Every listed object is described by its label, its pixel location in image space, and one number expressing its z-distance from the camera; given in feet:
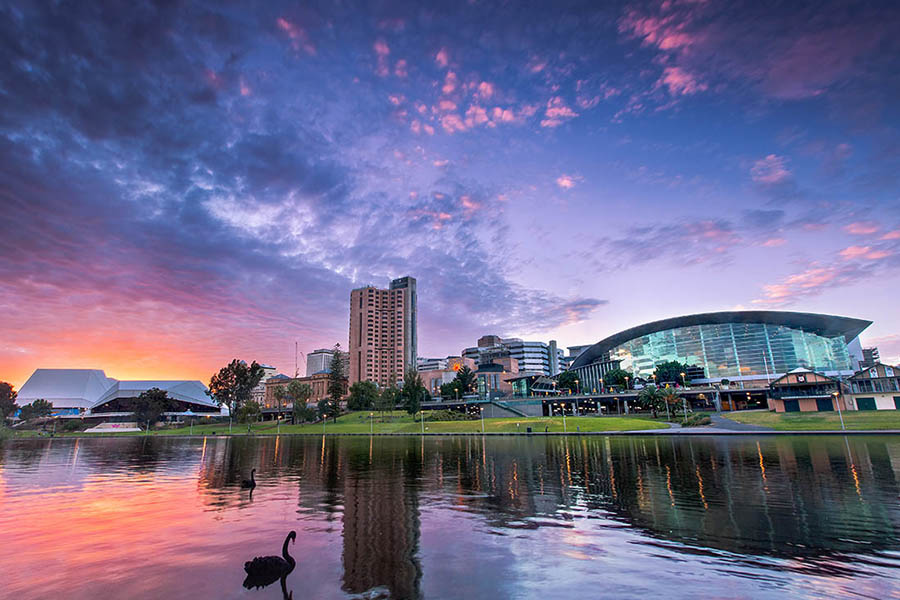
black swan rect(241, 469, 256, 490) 94.44
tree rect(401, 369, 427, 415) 442.91
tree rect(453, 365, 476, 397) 567.59
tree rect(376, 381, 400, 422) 490.49
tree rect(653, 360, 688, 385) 543.80
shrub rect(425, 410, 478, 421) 441.72
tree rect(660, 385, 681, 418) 352.69
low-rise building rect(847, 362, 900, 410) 276.35
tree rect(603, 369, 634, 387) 553.64
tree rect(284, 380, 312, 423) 469.98
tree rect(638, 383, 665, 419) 352.69
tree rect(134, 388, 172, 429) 479.00
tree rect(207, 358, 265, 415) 488.02
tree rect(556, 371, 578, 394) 572.10
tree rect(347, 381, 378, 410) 542.57
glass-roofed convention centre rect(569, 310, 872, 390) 550.89
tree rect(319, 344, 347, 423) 466.29
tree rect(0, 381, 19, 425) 513.45
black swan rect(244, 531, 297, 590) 40.27
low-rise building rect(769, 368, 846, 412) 298.97
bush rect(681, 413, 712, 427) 278.46
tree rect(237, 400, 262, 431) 458.13
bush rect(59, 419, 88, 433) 499.51
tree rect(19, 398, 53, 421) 553.23
